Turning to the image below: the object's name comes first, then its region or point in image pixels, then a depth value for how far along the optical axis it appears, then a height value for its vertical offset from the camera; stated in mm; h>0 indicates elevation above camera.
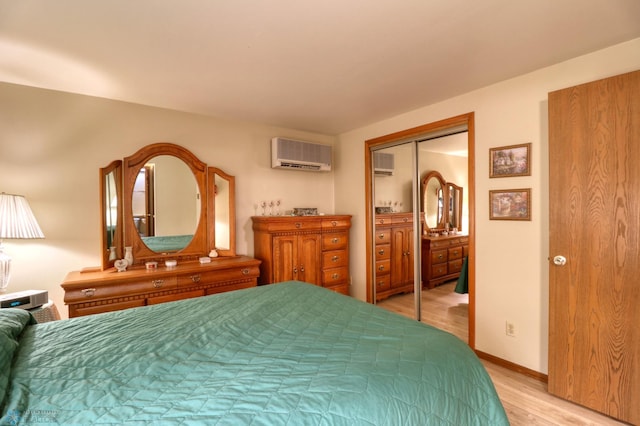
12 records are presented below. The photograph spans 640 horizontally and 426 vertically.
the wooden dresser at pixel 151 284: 2244 -635
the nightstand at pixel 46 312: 2080 -734
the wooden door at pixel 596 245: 1723 -253
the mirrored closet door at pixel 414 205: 2908 +34
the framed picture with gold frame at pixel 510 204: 2293 +23
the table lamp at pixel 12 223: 2078 -68
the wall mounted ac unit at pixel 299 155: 3539 +713
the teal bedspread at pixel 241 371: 851 -582
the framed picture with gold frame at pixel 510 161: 2289 +385
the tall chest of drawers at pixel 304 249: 3256 -472
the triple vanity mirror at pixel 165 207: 2727 +55
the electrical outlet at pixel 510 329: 2380 -1025
